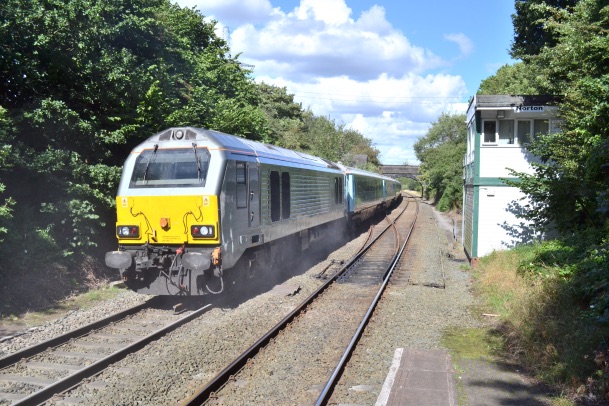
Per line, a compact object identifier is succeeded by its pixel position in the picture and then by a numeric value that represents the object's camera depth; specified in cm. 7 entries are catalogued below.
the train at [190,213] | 921
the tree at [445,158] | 4397
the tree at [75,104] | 1047
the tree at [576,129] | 886
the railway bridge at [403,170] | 10001
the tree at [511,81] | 2123
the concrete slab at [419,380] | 575
